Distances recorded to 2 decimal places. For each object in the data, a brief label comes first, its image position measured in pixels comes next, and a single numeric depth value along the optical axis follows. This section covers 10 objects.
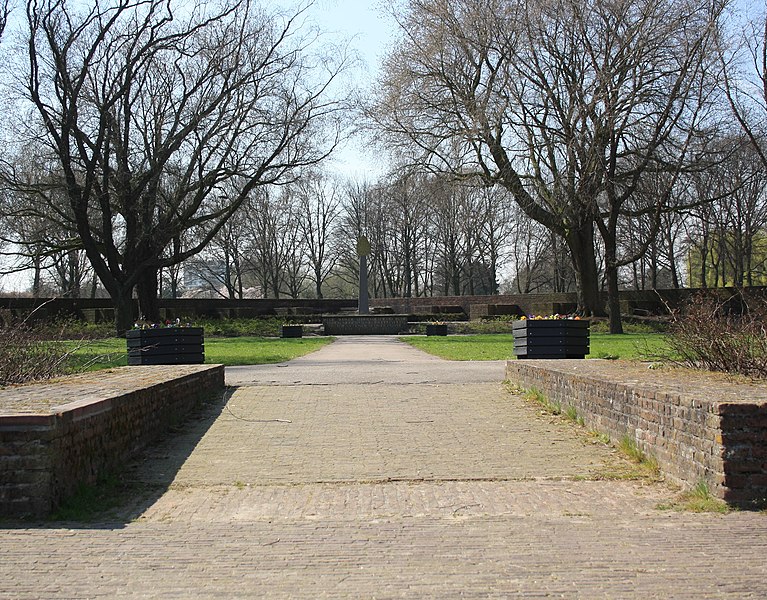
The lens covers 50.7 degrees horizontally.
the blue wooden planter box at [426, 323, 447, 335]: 34.59
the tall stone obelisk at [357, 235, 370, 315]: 43.34
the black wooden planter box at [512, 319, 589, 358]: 15.72
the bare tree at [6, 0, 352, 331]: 29.38
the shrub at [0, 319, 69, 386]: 9.23
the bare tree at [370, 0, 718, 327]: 27.14
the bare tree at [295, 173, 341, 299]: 75.25
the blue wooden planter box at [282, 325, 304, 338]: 34.51
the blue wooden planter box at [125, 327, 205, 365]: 15.40
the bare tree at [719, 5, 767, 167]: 14.63
